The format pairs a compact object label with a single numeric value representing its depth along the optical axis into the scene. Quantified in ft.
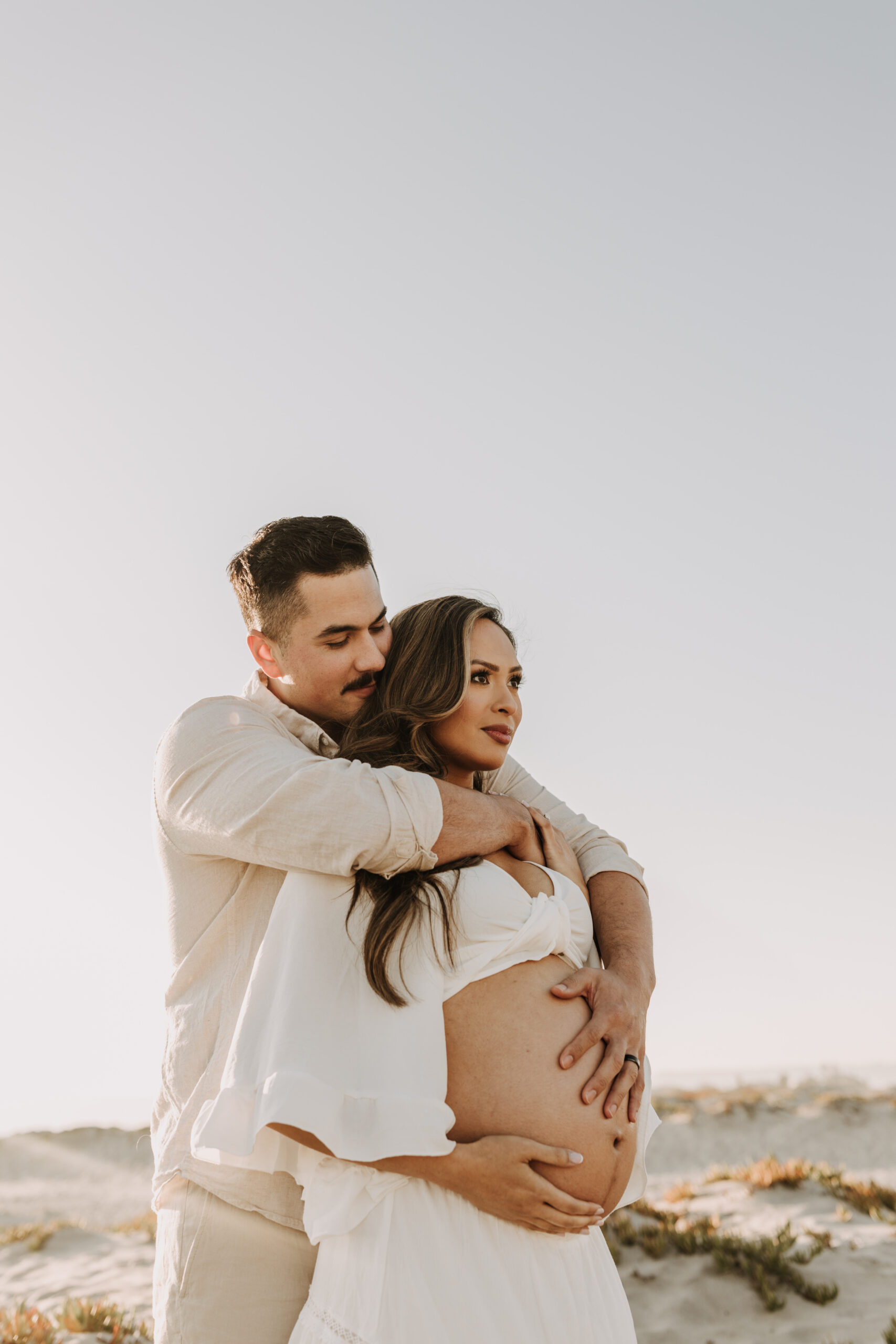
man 8.43
